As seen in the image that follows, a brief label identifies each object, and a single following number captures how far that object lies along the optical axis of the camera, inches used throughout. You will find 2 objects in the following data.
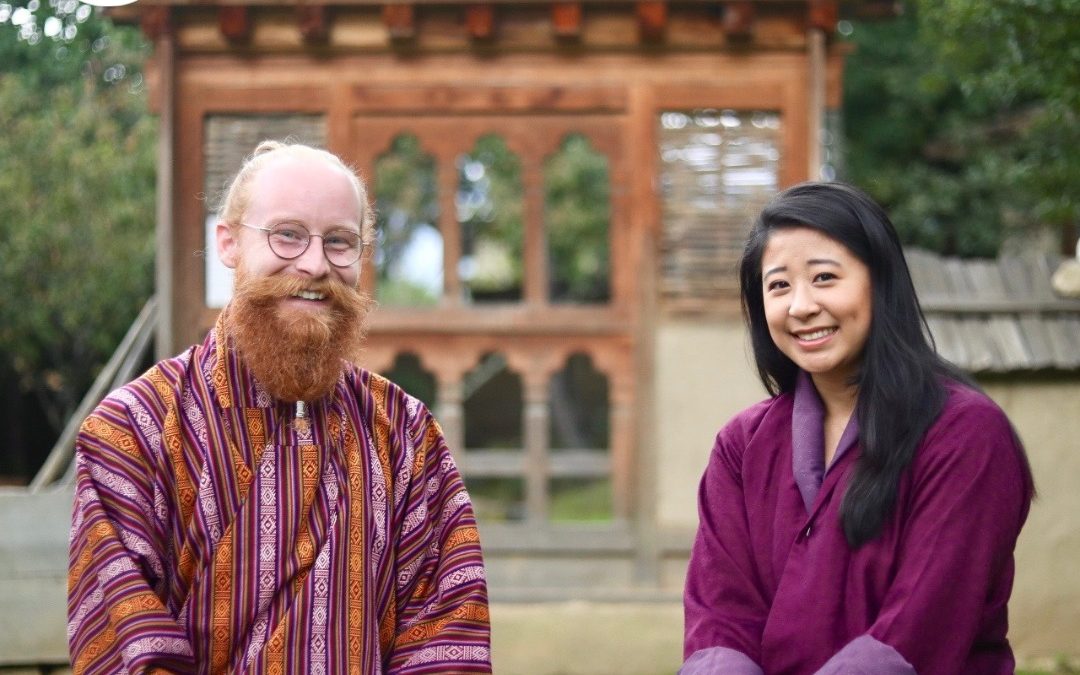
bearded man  97.7
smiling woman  95.7
